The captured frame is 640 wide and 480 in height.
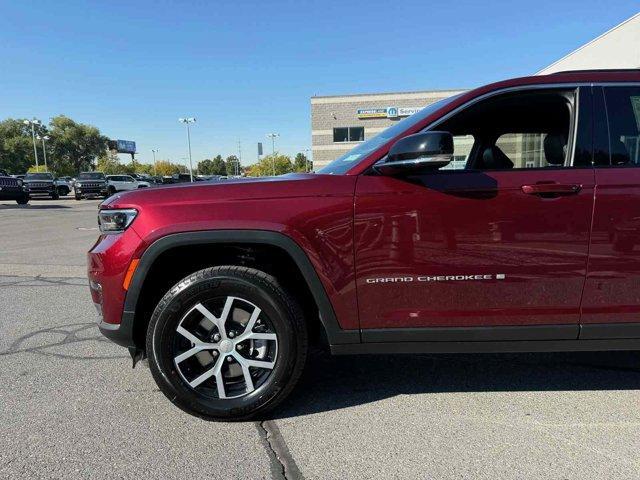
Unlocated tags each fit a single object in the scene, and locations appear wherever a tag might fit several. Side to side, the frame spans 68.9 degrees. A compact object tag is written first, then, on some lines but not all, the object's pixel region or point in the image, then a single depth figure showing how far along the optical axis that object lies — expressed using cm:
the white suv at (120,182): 3453
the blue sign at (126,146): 10234
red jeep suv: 258
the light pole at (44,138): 7976
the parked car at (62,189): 3792
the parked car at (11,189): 2239
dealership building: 3862
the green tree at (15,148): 8569
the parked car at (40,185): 3009
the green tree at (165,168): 11181
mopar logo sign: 3812
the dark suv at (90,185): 3194
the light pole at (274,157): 6568
